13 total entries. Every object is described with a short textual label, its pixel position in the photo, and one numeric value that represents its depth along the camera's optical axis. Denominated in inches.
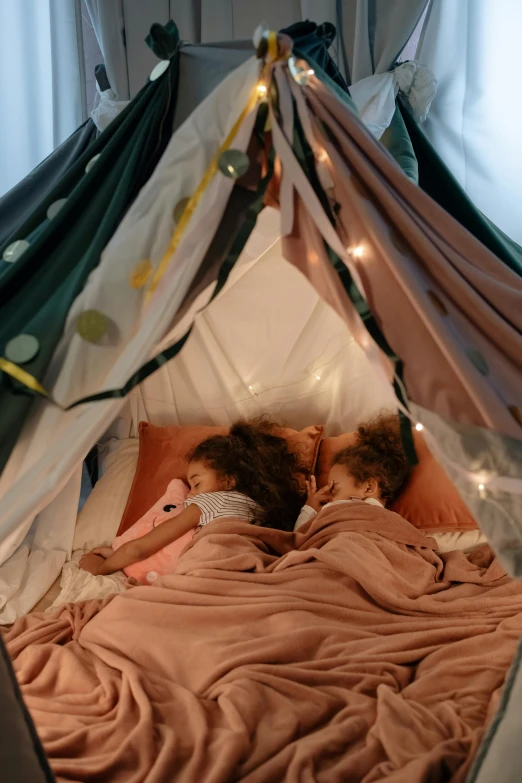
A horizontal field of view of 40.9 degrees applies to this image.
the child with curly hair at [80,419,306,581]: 76.3
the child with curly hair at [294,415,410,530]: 78.0
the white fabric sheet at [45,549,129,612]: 71.3
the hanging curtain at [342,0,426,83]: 84.7
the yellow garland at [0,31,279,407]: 44.6
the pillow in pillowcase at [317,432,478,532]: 76.3
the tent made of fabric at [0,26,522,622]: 44.0
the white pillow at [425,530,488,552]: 75.0
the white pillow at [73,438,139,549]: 84.0
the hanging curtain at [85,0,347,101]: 92.4
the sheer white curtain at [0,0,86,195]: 104.0
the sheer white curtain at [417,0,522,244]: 89.2
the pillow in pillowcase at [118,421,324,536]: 85.3
